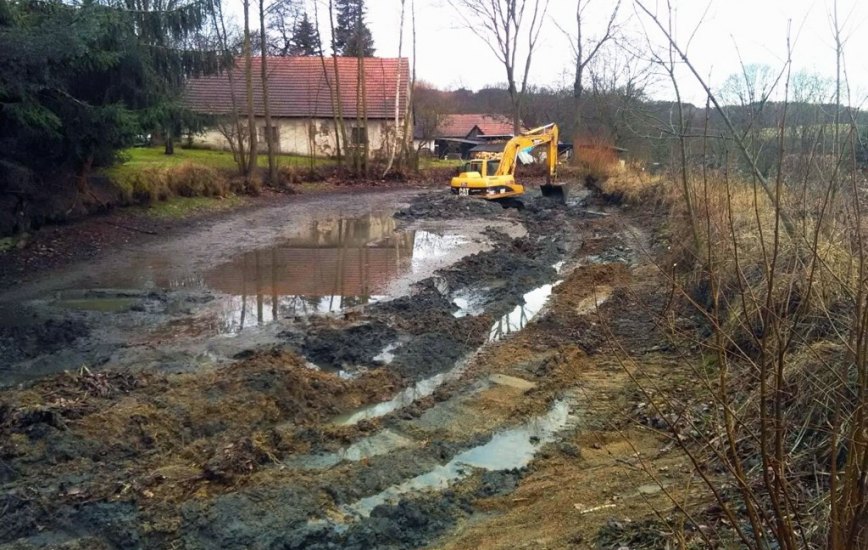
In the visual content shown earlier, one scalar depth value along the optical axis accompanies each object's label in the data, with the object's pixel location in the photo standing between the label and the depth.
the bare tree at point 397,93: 37.36
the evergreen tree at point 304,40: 50.34
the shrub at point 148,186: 20.27
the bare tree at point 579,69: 40.81
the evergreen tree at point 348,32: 53.53
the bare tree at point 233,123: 26.48
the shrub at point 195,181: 22.80
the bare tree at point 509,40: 42.47
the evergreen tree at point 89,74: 12.18
